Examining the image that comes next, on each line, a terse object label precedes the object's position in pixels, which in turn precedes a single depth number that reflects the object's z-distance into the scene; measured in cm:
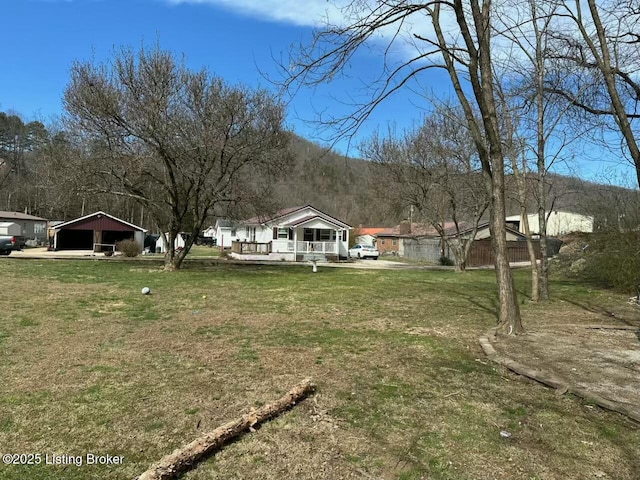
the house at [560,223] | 5279
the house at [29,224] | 4128
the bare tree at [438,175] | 2228
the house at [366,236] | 5892
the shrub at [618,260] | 1333
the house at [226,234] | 4454
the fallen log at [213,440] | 271
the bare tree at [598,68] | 786
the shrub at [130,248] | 2869
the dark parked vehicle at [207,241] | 6081
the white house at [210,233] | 6362
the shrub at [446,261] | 3215
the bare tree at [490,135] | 718
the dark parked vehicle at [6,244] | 2533
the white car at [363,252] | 4122
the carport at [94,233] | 3606
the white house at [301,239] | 3416
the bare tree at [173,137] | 1625
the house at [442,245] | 3206
